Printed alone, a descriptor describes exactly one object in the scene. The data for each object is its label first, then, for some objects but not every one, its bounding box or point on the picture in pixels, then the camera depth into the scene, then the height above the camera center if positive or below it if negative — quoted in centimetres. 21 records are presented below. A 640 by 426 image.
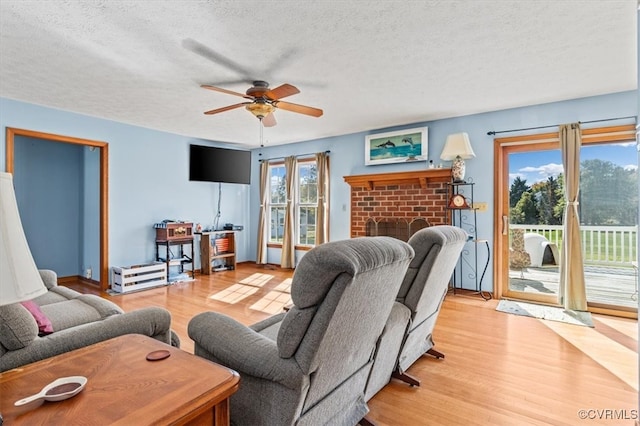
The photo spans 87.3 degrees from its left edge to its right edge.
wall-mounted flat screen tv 571 +87
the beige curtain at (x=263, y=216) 646 -6
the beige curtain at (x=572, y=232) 364 -22
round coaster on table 104 -45
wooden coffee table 77 -46
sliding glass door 359 -6
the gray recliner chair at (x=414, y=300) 187 -53
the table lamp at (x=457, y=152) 407 +74
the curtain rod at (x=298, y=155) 572 +106
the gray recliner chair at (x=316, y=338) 117 -52
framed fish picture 469 +96
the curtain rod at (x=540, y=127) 350 +99
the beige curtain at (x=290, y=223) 609 -18
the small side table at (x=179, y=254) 519 -67
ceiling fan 285 +101
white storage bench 449 -88
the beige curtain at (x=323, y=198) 569 +26
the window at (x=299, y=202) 609 +21
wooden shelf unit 577 -65
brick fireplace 454 +16
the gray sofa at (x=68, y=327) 139 -58
